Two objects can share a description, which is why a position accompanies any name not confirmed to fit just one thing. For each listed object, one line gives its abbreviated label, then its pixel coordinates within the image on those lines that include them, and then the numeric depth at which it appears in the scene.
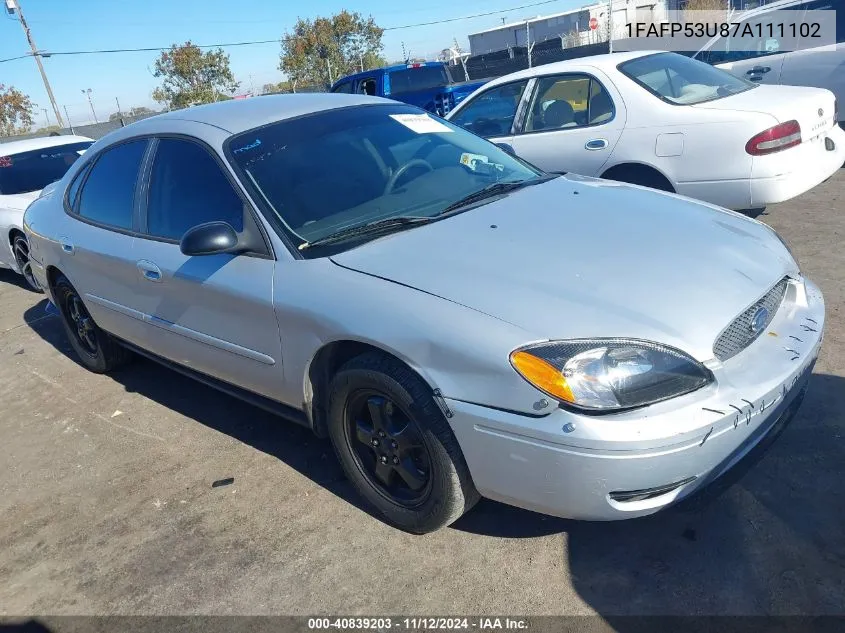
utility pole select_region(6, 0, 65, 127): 29.61
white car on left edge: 7.03
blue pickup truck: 12.12
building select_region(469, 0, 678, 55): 29.16
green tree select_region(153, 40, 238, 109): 34.62
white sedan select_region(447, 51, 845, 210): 4.90
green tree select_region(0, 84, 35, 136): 43.47
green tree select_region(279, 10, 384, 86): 36.53
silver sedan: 2.15
